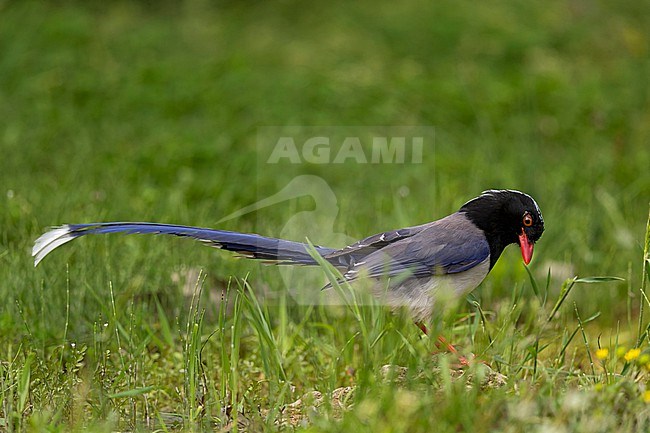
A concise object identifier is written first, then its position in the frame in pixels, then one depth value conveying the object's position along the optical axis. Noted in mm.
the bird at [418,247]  6492
